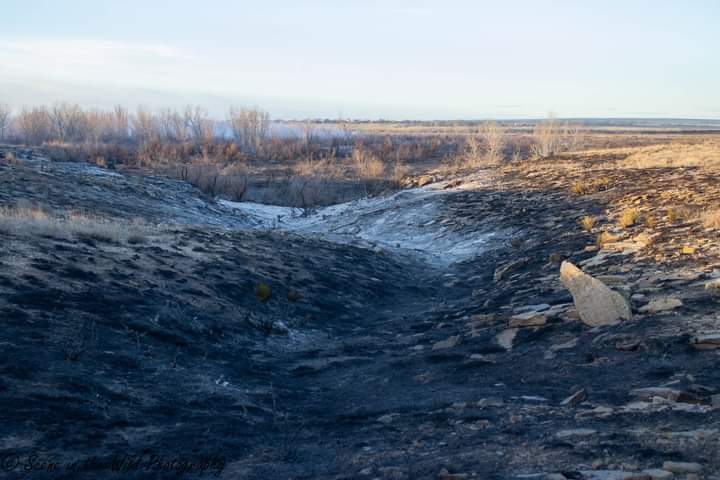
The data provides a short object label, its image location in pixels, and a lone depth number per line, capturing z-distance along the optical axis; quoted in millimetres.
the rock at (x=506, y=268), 12091
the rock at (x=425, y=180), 29278
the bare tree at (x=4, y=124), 70400
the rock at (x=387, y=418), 5500
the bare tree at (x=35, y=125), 67231
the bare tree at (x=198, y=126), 71875
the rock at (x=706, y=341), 6004
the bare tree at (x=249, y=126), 69519
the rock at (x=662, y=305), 7168
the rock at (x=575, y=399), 5332
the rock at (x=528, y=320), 7840
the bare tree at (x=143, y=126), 70406
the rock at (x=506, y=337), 7486
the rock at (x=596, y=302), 7316
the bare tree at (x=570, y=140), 41294
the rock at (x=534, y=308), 8535
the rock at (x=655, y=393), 5016
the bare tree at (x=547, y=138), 39781
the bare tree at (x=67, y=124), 68062
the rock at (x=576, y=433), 4551
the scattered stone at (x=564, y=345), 6906
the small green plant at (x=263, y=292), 9836
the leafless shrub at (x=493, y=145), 37859
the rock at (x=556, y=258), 11812
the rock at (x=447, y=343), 7816
